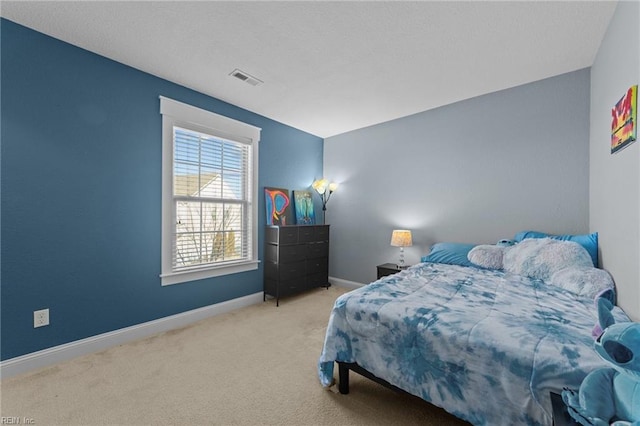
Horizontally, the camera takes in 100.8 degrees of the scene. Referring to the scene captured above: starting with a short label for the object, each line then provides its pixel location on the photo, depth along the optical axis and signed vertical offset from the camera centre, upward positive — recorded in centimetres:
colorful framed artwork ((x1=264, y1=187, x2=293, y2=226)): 378 +8
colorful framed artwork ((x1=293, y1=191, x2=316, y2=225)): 415 +7
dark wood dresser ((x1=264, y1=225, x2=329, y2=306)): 354 -67
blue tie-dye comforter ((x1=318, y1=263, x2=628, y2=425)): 109 -62
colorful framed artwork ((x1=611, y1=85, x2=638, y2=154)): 149 +57
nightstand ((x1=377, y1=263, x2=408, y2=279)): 337 -74
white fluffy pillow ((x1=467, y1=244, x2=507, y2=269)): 261 -44
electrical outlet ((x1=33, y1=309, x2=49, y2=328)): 207 -85
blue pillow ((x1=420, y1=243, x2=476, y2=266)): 285 -46
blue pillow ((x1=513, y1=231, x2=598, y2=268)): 220 -23
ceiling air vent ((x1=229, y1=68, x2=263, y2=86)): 263 +138
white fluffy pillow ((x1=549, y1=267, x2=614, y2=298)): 179 -47
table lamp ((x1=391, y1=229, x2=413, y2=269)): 340 -34
